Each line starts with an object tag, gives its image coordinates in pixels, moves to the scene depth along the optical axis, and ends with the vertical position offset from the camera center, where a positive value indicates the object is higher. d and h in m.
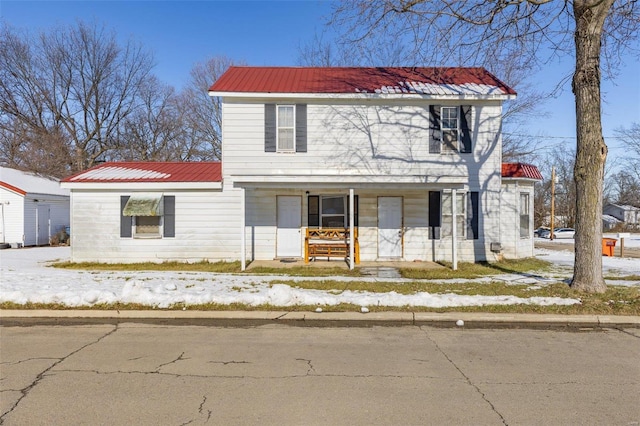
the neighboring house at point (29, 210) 19.91 +0.49
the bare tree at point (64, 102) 32.59 +9.77
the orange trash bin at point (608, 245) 16.64 -1.11
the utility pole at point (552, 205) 35.50 +1.19
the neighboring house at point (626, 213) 67.06 +0.97
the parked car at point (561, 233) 41.08 -1.44
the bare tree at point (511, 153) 29.20 +4.78
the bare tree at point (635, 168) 47.19 +5.86
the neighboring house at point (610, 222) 59.05 -0.49
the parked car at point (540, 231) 44.15 -1.34
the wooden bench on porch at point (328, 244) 13.04 -0.79
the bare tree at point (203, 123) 31.55 +7.69
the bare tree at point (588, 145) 8.17 +1.50
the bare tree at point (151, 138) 35.28 +7.20
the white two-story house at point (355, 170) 13.39 +1.62
